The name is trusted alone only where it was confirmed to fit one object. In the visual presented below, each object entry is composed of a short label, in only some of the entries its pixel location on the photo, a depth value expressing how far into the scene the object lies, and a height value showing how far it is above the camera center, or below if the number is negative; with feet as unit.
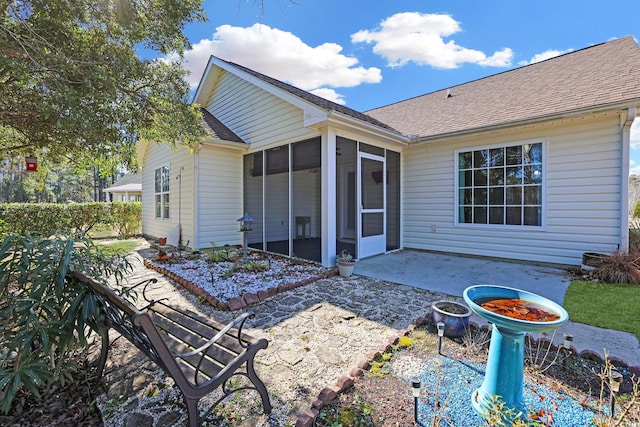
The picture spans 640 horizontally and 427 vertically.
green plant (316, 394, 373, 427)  6.17 -4.76
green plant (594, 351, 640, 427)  5.41 -4.71
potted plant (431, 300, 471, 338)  9.92 -4.17
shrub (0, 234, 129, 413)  6.19 -2.33
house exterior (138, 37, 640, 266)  18.35 +3.04
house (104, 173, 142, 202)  73.85 +4.33
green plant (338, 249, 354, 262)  18.54 -3.56
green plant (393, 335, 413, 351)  9.40 -4.71
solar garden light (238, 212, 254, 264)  20.63 -1.79
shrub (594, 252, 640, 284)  15.89 -3.80
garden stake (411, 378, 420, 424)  5.80 -3.80
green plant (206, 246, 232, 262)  21.91 -4.04
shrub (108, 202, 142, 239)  40.50 -1.84
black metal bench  5.24 -3.40
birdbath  5.97 -3.32
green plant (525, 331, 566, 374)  8.00 -4.64
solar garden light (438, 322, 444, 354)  8.79 -4.00
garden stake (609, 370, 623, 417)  4.97 -4.00
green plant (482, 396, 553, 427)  5.04 -4.28
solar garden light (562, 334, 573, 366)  8.46 -4.28
